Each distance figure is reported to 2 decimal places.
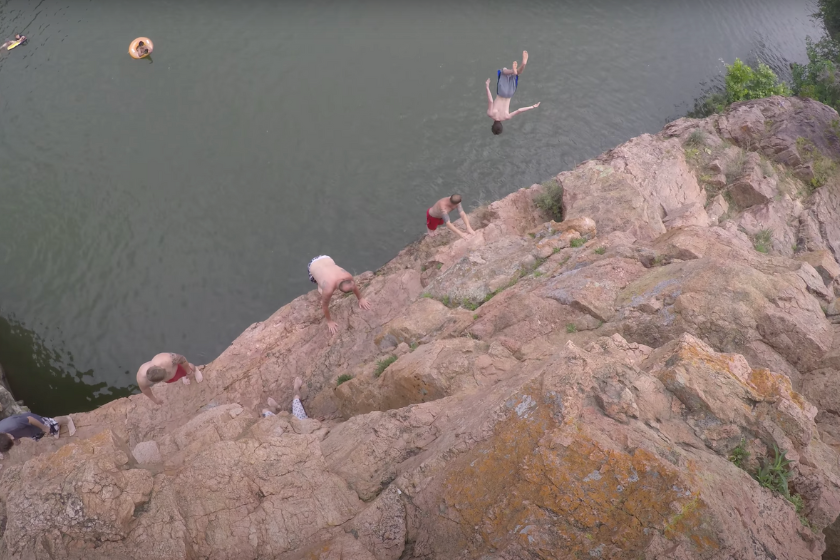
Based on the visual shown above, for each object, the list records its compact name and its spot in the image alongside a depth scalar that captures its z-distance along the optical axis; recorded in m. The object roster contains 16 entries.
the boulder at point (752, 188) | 10.70
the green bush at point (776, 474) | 4.53
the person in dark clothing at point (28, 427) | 8.32
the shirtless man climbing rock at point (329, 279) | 9.45
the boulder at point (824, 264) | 7.04
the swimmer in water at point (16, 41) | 15.29
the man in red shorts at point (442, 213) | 10.73
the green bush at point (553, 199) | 11.44
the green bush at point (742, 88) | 16.00
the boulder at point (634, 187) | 9.88
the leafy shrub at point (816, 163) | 11.70
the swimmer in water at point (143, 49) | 14.73
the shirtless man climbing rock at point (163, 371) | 8.70
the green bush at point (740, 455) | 4.65
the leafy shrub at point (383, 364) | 7.74
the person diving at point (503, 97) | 12.37
